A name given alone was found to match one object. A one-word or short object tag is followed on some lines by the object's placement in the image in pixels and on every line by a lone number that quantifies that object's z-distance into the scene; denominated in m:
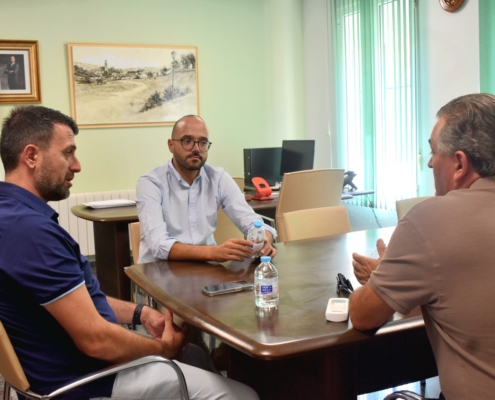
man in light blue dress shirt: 2.79
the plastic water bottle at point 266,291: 1.69
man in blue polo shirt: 1.50
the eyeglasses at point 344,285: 1.84
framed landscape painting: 5.66
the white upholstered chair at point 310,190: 4.12
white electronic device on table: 1.54
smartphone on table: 1.87
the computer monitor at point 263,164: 5.66
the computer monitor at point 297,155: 5.34
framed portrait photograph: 5.38
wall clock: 4.27
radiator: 5.68
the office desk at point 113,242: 3.84
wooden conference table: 1.45
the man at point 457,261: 1.25
